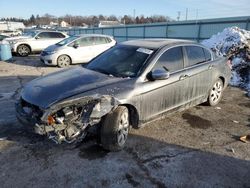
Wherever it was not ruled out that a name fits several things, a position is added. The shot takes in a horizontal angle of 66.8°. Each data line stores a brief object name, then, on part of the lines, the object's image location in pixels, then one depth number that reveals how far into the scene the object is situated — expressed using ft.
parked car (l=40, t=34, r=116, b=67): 28.04
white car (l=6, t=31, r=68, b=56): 37.15
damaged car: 8.63
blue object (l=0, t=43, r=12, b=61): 32.78
